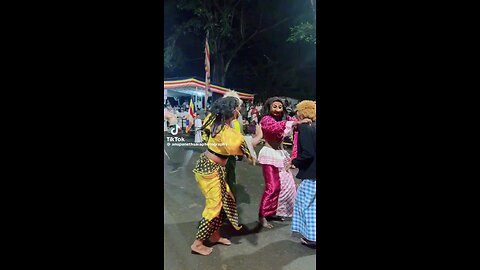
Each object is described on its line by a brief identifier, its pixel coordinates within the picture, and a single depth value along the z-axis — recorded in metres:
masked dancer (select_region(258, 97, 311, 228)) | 3.19
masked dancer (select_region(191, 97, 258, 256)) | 2.72
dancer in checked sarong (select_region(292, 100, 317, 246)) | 2.93
